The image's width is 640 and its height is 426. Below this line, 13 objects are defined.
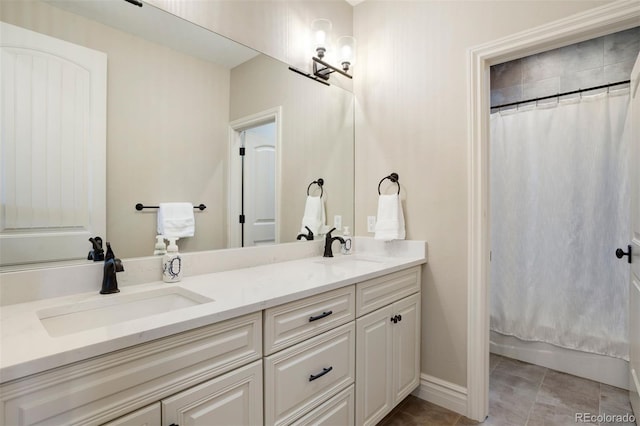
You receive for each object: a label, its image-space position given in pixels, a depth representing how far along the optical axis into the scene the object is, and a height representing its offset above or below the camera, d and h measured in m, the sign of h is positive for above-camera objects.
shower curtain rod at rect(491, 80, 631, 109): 2.18 +0.87
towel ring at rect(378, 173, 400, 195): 2.12 +0.24
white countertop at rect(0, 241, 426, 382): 0.70 -0.28
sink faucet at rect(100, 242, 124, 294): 1.16 -0.21
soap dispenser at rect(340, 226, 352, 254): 2.23 -0.19
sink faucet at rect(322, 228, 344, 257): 2.11 -0.19
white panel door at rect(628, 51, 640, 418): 1.65 -0.19
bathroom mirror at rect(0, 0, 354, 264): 1.26 +0.46
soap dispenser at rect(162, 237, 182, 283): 1.34 -0.21
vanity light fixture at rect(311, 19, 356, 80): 2.06 +1.07
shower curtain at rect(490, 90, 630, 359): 2.16 -0.06
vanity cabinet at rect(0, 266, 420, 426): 0.73 -0.47
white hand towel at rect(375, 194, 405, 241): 2.03 -0.03
